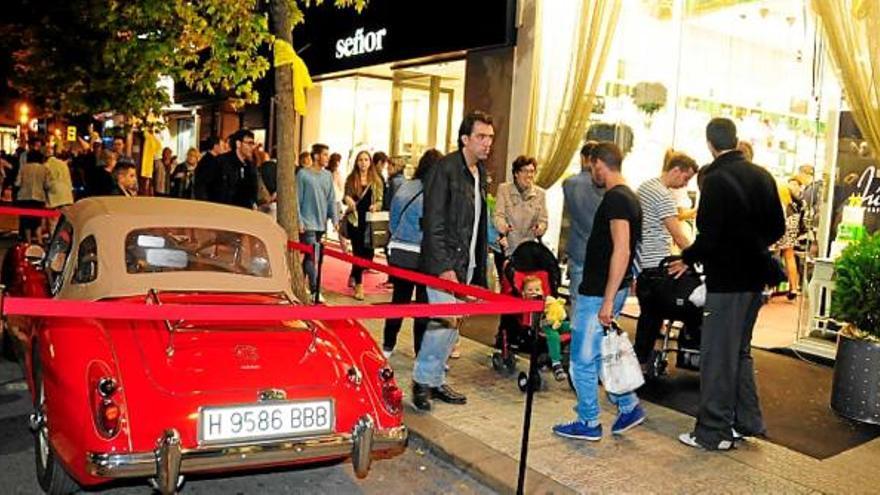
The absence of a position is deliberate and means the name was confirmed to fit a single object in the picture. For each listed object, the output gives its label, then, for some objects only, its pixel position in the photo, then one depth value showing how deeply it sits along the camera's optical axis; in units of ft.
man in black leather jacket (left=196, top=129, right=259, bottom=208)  29.86
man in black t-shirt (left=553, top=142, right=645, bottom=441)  16.52
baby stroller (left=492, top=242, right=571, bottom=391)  22.75
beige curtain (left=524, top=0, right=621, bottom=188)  33.42
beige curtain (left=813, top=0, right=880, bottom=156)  23.68
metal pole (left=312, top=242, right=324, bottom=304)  21.33
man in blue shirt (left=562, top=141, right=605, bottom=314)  22.75
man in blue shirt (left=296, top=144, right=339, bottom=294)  32.42
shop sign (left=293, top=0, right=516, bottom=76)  37.91
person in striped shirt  22.71
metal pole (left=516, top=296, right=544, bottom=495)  13.74
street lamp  112.88
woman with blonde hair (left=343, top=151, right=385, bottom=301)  34.04
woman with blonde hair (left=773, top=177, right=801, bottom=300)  37.78
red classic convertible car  11.67
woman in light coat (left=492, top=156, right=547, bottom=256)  25.48
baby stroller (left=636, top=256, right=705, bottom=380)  22.36
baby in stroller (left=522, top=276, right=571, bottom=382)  21.39
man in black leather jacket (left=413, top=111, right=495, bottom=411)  18.37
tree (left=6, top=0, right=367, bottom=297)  27.96
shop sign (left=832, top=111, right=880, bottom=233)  26.94
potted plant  19.85
